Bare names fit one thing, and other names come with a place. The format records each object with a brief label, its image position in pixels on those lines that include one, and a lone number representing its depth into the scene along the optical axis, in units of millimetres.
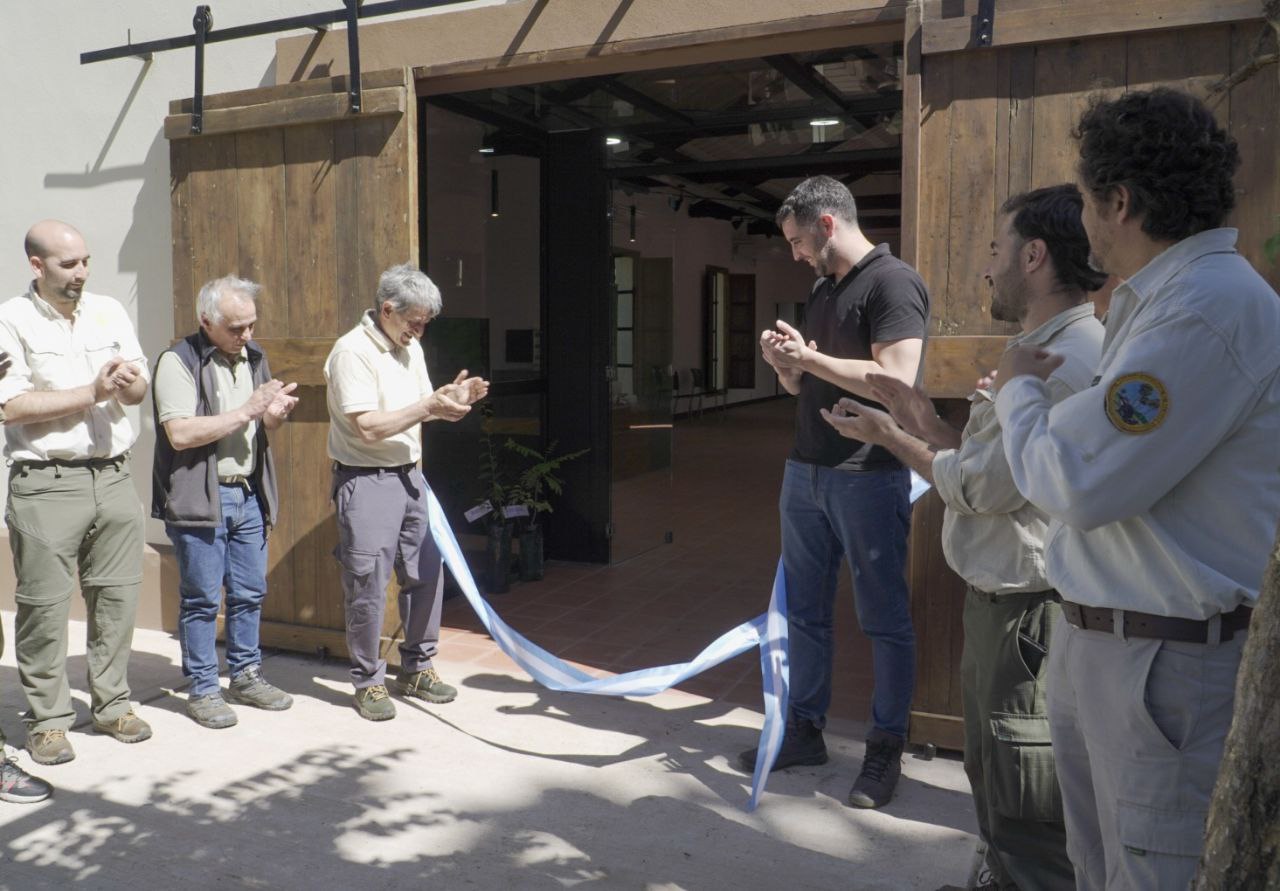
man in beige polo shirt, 4391
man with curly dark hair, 1709
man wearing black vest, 4348
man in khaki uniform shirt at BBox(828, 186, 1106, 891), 2494
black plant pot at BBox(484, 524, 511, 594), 6762
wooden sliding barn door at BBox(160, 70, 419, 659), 4996
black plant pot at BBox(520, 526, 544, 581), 7030
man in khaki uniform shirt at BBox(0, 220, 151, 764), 4004
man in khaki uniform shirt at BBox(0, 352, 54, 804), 3729
